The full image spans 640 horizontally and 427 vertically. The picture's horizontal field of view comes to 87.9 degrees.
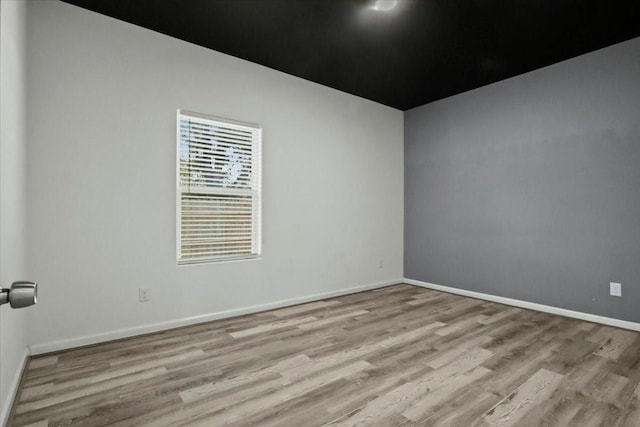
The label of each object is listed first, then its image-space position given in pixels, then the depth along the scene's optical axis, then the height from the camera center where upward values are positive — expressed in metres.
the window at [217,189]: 3.22 +0.19
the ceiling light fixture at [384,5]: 2.67 +1.67
